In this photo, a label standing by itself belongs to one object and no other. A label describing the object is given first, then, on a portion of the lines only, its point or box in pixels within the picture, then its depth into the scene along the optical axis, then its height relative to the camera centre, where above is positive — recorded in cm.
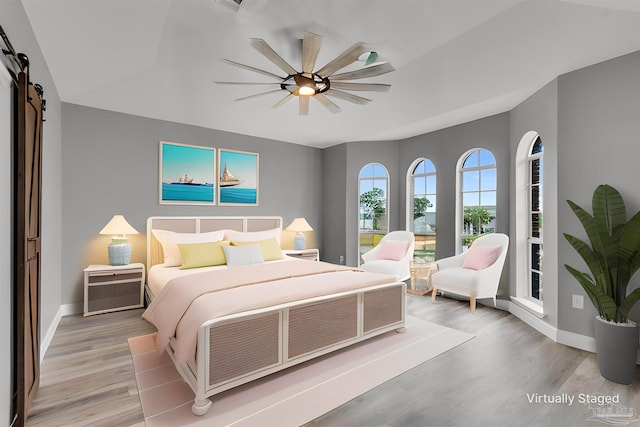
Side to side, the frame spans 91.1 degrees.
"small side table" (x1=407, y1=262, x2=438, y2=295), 495 -100
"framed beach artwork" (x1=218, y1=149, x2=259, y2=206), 484 +58
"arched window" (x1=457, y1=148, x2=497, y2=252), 440 +27
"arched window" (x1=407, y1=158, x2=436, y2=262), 520 +12
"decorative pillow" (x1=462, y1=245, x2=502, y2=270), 389 -54
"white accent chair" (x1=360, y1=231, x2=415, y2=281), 458 -71
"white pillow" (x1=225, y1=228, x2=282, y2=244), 441 -30
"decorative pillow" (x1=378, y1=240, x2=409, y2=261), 477 -55
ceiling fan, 210 +112
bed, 204 -76
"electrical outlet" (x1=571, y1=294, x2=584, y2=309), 282 -79
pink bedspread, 214 -62
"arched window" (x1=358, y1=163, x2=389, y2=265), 572 +17
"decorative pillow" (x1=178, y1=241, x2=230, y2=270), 363 -47
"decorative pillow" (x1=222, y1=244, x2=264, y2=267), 377 -50
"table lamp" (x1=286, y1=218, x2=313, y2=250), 535 -25
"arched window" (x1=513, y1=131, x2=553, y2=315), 371 -9
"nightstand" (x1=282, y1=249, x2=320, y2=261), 514 -66
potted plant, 225 -47
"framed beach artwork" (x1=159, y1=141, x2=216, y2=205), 436 +58
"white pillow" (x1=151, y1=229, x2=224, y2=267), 383 -33
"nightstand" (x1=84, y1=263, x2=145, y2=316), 361 -87
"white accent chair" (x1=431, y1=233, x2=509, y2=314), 373 -78
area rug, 189 -121
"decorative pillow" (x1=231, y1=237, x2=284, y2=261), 419 -46
